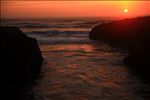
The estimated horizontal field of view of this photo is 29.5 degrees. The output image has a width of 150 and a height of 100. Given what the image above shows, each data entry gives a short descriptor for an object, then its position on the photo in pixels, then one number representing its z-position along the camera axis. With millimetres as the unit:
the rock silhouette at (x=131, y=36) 20953
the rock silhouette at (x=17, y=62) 15791
